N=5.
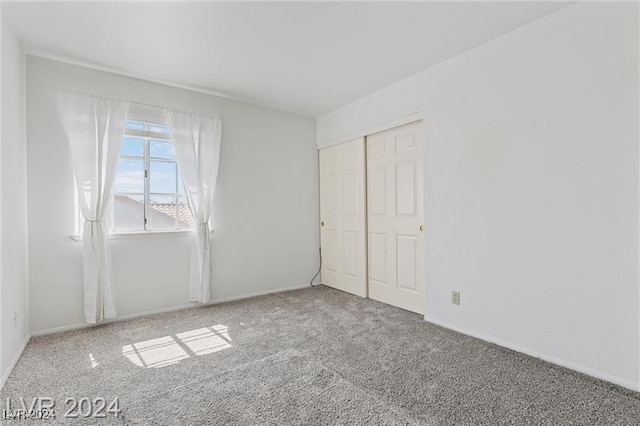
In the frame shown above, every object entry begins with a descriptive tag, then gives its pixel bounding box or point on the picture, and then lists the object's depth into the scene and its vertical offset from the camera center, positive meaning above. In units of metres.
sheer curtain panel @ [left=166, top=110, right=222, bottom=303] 3.56 +0.42
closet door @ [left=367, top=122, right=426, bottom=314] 3.43 -0.09
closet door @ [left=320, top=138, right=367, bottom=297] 4.10 -0.10
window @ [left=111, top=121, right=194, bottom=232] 3.33 +0.28
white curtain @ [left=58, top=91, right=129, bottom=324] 2.99 +0.35
